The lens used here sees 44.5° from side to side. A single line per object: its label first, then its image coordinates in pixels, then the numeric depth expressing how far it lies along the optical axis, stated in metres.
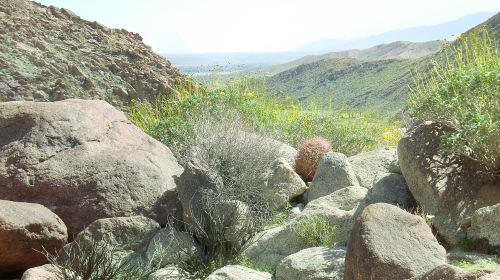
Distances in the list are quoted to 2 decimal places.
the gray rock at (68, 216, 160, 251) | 7.52
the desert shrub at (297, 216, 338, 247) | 7.26
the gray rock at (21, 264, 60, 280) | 6.54
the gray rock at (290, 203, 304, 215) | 8.74
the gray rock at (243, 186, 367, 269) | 7.44
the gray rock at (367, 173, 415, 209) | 7.87
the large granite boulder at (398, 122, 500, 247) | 7.16
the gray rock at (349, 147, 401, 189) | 9.29
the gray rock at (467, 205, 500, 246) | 6.33
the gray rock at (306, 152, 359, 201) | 8.91
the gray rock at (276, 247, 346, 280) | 6.32
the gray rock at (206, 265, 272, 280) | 6.35
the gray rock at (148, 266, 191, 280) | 6.96
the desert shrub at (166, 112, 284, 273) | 7.61
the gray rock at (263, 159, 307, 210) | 9.01
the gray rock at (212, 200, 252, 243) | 7.69
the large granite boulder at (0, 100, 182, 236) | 8.27
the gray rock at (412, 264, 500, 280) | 3.29
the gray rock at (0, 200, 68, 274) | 7.18
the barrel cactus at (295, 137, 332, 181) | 10.18
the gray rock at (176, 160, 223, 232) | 7.82
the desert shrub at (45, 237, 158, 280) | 6.57
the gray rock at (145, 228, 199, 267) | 7.40
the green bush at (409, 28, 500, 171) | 7.12
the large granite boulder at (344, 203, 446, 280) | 5.33
